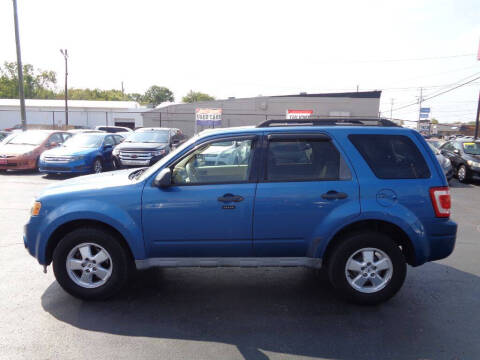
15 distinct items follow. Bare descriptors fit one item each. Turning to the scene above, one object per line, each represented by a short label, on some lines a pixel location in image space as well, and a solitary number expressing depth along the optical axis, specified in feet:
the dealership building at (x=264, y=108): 113.70
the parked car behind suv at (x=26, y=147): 42.50
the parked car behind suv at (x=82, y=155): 40.16
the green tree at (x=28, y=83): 246.47
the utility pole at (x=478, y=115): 81.92
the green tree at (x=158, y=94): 356.18
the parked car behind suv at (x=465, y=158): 42.16
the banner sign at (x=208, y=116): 72.95
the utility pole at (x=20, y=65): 59.06
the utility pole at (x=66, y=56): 130.21
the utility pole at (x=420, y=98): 188.32
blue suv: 12.40
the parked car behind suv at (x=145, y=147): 44.45
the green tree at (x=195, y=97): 334.65
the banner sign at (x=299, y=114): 78.27
